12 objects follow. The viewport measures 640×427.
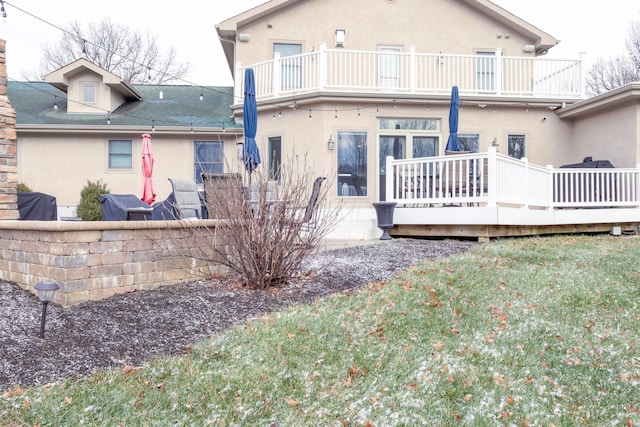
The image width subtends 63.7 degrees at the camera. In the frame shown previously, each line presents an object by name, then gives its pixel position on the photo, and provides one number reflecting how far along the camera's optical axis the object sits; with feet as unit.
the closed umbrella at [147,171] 33.16
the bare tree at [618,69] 86.69
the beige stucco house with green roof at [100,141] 42.75
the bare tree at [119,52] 85.51
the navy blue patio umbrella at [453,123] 34.14
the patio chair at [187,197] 23.96
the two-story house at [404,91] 36.40
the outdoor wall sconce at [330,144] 36.06
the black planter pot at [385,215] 28.55
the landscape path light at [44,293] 11.14
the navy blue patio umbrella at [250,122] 28.66
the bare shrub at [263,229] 15.81
